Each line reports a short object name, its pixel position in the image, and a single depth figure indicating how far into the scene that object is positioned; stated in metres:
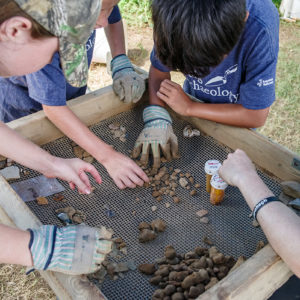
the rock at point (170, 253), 1.27
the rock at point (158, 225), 1.37
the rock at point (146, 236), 1.33
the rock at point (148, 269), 1.23
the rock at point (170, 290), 1.13
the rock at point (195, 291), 1.09
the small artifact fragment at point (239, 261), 1.13
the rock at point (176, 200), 1.49
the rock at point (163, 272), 1.21
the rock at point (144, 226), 1.38
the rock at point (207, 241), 1.33
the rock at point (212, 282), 1.11
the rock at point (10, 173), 1.52
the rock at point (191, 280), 1.13
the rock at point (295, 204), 1.31
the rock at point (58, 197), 1.48
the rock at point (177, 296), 1.09
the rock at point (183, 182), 1.56
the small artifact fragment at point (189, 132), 1.78
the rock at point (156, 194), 1.52
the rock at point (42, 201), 1.45
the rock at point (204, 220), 1.41
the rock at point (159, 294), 1.12
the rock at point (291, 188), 1.39
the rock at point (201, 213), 1.44
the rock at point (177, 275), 1.18
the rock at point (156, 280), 1.19
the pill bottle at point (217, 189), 1.40
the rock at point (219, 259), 1.21
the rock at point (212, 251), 1.26
